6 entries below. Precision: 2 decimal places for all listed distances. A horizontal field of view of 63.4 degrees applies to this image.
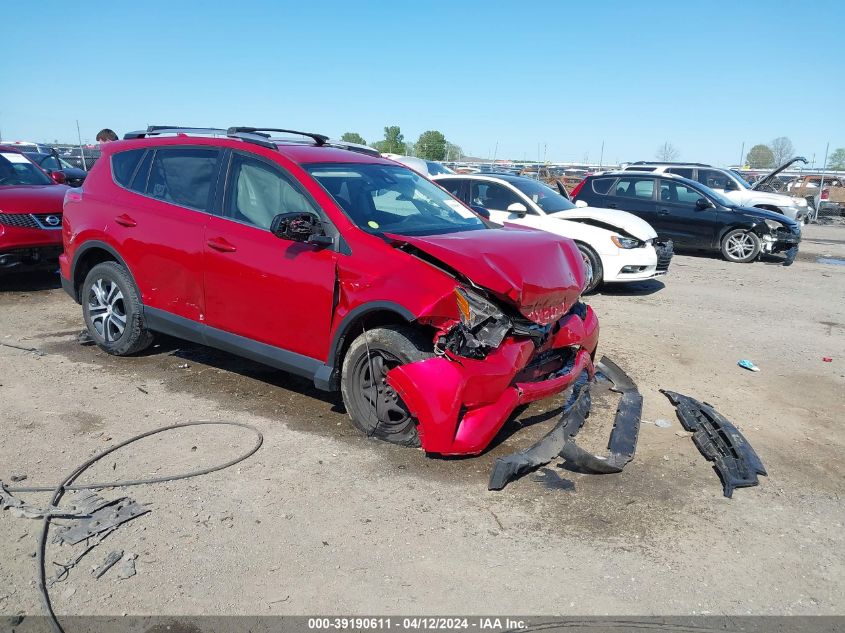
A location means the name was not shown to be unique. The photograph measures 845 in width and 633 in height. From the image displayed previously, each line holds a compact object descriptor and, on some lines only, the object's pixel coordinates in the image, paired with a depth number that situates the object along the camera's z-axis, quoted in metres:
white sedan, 9.74
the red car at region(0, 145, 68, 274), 8.10
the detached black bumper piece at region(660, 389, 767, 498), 4.11
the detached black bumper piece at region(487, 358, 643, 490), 3.99
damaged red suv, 4.05
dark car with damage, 13.24
